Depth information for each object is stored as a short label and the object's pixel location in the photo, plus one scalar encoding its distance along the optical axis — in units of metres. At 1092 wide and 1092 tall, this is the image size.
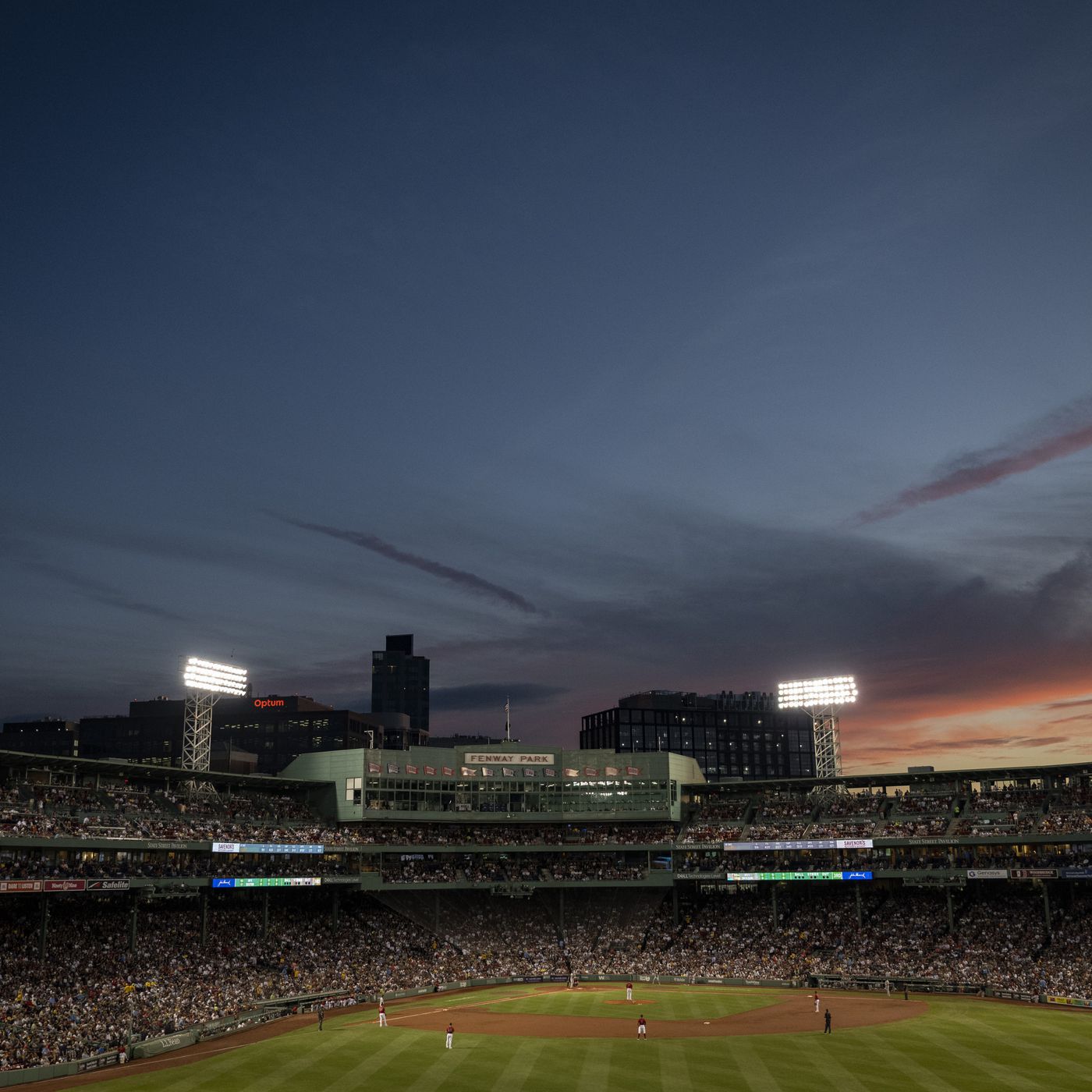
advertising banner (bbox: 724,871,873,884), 82.25
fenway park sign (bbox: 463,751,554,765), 95.88
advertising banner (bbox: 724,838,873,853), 83.31
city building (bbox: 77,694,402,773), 186.62
